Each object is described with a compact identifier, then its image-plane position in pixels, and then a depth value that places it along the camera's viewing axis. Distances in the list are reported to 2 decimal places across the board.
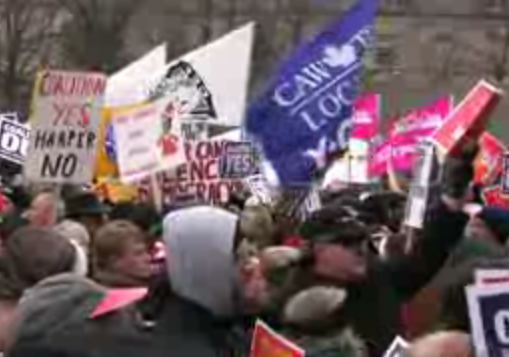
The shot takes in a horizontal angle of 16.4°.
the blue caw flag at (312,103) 11.52
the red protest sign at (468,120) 7.18
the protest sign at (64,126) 11.36
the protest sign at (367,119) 18.98
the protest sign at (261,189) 13.43
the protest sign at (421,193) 7.36
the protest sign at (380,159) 16.72
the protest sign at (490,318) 5.00
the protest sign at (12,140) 15.68
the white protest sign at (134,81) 17.27
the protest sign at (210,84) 15.49
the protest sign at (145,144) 13.14
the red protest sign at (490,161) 16.12
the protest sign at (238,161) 14.59
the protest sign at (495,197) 14.20
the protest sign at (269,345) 5.93
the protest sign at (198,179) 12.40
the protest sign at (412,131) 15.88
